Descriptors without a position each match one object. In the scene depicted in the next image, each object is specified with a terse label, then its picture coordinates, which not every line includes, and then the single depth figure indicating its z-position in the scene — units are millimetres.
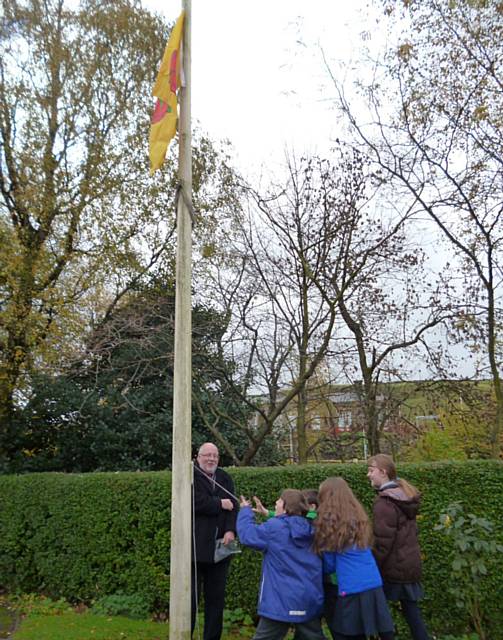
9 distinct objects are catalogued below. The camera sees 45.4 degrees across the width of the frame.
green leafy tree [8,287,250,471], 12258
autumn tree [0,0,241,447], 11633
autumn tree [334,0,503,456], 9078
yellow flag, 5227
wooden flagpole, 4512
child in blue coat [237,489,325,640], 4266
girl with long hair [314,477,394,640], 4188
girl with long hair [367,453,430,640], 4707
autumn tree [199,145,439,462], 9859
